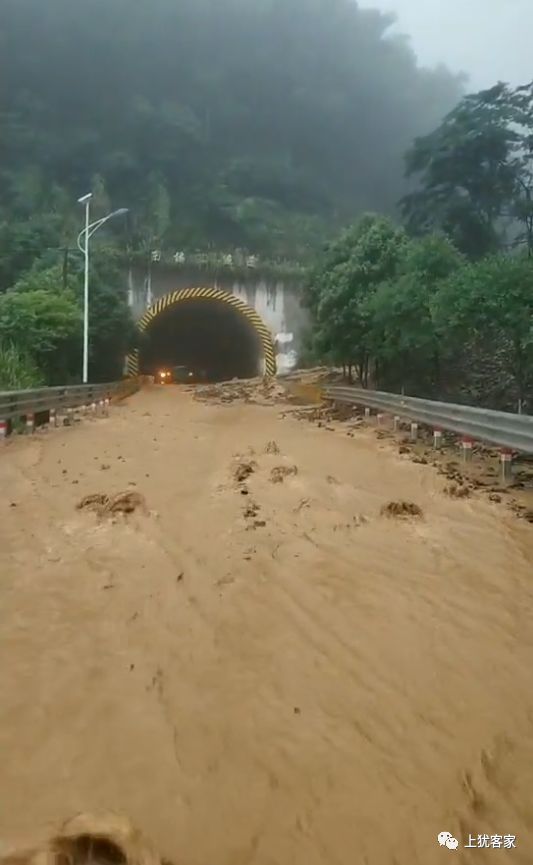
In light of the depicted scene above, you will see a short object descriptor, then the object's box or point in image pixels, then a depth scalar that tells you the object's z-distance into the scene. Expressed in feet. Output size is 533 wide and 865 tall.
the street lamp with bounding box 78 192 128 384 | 90.63
